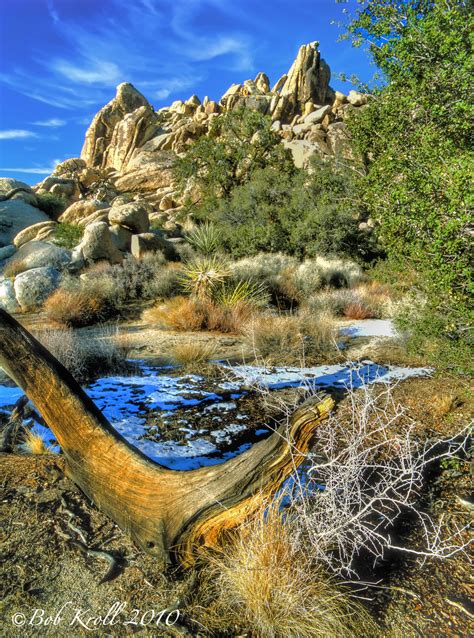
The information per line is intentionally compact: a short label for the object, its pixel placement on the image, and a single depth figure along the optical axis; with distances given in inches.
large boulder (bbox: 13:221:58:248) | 861.8
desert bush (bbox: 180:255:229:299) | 426.9
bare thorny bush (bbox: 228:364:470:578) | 89.3
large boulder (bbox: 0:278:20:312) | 481.1
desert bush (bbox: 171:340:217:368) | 277.4
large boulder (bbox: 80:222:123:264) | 611.8
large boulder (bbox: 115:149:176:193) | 1772.9
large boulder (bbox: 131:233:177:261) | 645.3
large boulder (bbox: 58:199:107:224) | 1042.4
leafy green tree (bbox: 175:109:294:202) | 948.0
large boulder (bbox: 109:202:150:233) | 738.2
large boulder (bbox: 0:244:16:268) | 768.1
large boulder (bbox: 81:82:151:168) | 2324.1
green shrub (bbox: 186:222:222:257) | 579.2
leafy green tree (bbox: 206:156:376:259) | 667.4
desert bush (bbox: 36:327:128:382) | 254.8
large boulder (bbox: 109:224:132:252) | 700.7
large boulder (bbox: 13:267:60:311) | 479.5
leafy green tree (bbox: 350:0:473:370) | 148.2
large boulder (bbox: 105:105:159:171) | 2113.7
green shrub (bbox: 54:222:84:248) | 729.0
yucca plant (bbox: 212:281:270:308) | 406.9
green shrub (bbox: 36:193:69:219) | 1286.0
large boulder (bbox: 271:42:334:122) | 1963.6
